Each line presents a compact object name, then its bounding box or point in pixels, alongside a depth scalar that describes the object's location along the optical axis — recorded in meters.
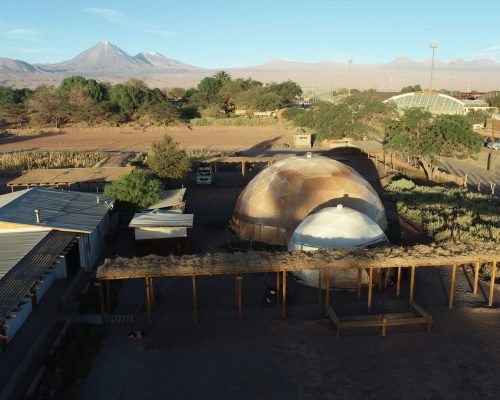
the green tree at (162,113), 81.50
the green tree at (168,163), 34.25
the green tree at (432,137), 37.22
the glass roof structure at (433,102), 81.69
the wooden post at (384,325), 14.20
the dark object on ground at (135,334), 14.34
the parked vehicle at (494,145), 53.44
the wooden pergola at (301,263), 14.75
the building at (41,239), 13.89
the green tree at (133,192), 25.11
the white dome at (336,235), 17.70
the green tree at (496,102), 97.53
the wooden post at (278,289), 16.59
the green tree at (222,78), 119.31
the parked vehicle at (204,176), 36.38
